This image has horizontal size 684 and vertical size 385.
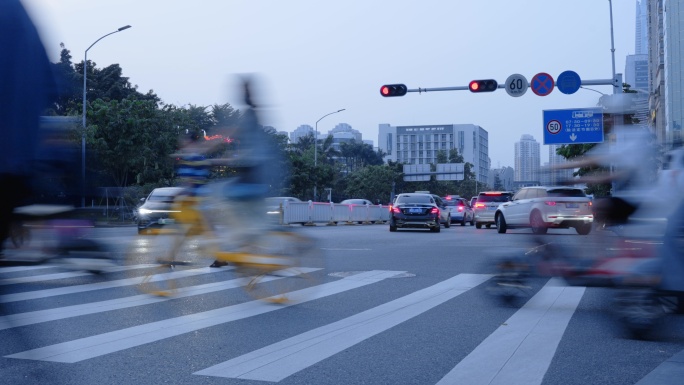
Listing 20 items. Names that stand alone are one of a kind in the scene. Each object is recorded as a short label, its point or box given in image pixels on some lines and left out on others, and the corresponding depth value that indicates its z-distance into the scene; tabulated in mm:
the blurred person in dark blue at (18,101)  2150
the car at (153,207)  17700
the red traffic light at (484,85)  22656
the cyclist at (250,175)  6605
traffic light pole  22516
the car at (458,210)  36312
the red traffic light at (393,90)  23544
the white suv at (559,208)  18016
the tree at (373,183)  69000
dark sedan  24844
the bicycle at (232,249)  6672
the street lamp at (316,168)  49844
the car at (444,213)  30744
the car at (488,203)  28672
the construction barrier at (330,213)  29959
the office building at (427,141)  133125
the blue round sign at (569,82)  22281
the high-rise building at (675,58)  59562
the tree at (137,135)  29906
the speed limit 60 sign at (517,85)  22688
